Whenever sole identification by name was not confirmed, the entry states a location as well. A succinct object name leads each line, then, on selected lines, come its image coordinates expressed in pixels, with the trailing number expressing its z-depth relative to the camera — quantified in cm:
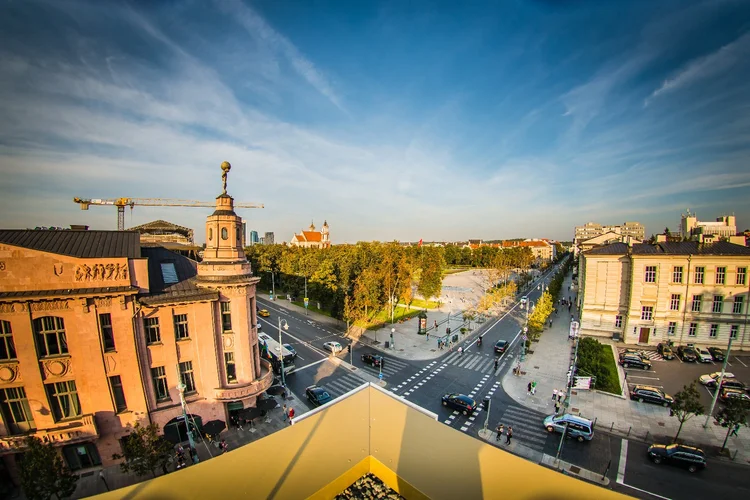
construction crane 8397
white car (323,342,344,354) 3553
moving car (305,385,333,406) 2481
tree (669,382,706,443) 1912
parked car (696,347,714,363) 3225
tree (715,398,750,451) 1820
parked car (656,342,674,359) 3381
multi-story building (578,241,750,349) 3438
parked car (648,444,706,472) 1775
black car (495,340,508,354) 3522
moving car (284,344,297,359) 3378
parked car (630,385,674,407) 2422
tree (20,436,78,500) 1336
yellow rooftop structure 734
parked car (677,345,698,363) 3291
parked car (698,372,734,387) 2706
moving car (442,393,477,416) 2375
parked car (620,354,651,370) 3108
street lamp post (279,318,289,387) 2816
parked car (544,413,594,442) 2034
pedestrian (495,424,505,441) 2062
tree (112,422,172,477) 1573
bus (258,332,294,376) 3138
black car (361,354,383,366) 3219
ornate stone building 1593
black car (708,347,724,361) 3274
